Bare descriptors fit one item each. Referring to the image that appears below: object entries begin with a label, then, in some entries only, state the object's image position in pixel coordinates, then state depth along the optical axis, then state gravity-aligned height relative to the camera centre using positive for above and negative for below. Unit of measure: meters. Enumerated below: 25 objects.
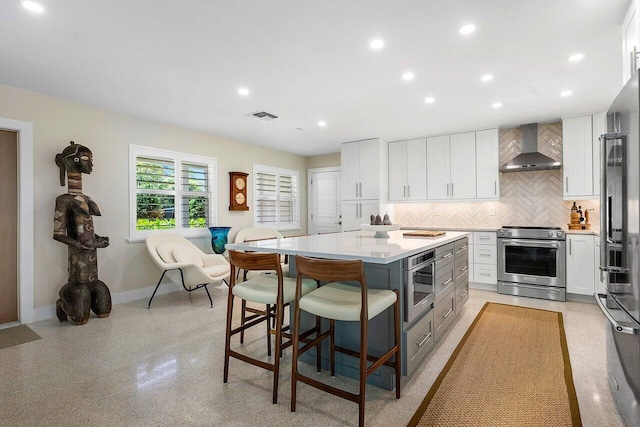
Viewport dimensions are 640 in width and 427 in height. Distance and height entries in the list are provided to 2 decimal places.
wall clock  5.57 +0.39
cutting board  3.23 -0.23
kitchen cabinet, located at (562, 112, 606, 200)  4.28 +0.76
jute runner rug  1.86 -1.19
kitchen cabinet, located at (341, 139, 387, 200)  5.75 +0.81
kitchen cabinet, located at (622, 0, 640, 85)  1.96 +1.12
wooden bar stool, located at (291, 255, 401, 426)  1.71 -0.53
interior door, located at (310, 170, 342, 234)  7.02 +0.24
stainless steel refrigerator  1.42 -0.16
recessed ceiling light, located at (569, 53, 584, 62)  2.77 +1.35
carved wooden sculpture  3.42 -0.28
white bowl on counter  2.96 -0.15
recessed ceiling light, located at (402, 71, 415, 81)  3.10 +1.35
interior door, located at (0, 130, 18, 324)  3.41 -0.13
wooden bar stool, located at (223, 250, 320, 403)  2.00 -0.52
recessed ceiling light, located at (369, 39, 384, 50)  2.53 +1.35
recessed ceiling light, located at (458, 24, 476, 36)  2.35 +1.36
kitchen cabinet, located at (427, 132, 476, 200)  5.21 +0.76
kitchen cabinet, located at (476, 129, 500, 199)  5.00 +0.76
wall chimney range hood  4.56 +0.78
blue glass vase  5.13 -0.41
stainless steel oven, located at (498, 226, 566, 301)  4.29 -0.70
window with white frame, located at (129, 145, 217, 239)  4.42 +0.33
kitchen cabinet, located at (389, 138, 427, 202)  5.66 +0.76
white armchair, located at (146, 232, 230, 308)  3.90 -0.61
